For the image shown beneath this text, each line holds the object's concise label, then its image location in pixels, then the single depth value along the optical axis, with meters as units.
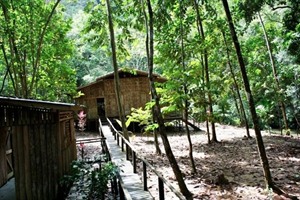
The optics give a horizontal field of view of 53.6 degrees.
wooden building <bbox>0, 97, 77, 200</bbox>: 6.41
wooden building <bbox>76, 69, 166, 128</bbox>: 26.41
